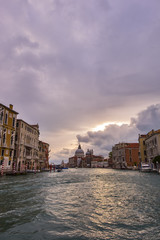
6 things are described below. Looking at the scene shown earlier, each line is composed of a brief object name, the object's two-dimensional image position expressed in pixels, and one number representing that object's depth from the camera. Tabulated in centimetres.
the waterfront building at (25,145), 4419
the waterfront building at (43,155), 6706
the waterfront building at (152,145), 4528
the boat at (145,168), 4691
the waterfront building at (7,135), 3536
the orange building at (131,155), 7932
